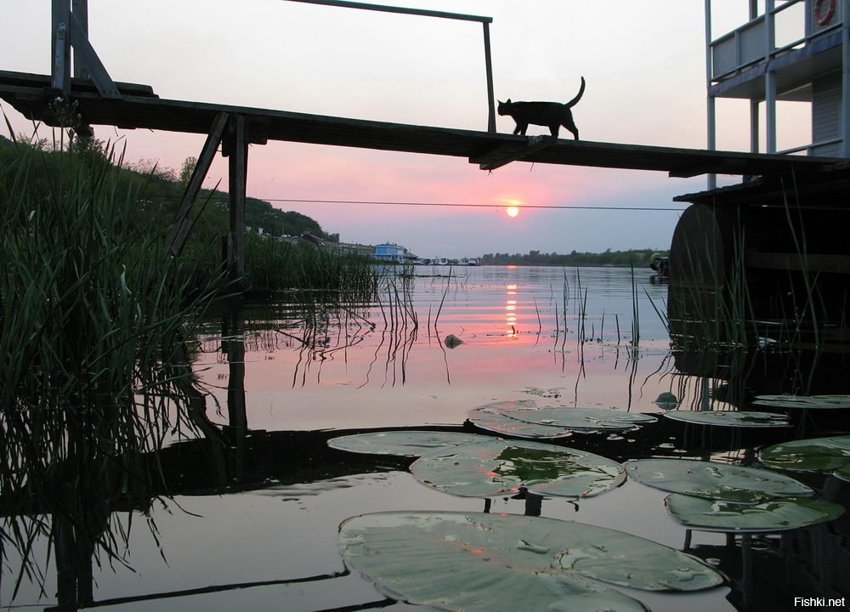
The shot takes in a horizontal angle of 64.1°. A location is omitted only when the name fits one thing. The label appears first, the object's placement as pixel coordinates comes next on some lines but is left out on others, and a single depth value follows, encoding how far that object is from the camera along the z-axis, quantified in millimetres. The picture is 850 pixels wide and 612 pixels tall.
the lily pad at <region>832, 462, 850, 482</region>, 1705
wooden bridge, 4879
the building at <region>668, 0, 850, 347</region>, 6242
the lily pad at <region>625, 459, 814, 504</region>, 1530
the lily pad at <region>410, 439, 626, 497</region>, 1546
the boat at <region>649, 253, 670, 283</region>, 20031
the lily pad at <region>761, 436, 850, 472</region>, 1787
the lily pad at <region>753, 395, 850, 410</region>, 2639
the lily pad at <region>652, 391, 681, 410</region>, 2746
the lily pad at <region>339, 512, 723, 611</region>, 994
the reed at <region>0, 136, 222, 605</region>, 1688
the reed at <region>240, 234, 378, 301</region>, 10867
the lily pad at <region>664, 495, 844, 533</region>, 1339
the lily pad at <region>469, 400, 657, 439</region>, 2160
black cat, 7051
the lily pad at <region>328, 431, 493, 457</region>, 1890
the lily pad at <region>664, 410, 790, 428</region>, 2338
